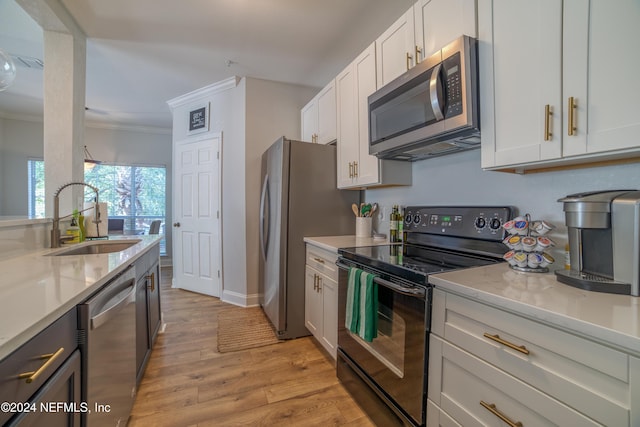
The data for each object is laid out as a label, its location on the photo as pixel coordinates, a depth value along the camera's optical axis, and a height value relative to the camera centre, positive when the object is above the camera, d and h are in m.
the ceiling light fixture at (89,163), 3.81 +0.73
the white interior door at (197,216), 3.60 -0.03
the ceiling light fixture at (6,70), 1.52 +0.83
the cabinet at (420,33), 1.33 +1.02
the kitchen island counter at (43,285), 0.65 -0.26
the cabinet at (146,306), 1.73 -0.68
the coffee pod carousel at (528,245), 1.13 -0.13
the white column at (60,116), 2.12 +0.78
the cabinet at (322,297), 1.92 -0.64
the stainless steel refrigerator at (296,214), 2.37 +0.00
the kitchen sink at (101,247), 1.92 -0.24
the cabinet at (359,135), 2.02 +0.65
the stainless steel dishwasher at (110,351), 0.96 -0.58
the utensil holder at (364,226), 2.37 -0.10
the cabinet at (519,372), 0.65 -0.46
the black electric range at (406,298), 1.17 -0.40
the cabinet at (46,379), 0.61 -0.43
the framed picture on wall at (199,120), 3.63 +1.29
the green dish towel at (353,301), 1.52 -0.50
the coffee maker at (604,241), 0.86 -0.09
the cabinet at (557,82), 0.86 +0.49
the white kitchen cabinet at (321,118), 2.56 +1.00
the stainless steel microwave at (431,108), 1.26 +0.58
